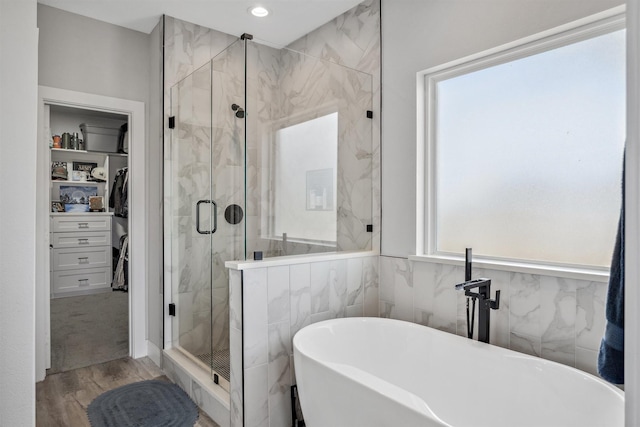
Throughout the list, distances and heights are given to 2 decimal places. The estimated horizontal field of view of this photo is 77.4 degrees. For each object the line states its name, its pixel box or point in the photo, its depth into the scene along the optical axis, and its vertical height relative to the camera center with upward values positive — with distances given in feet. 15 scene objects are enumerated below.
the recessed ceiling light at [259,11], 9.39 +4.85
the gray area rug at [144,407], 7.52 -3.90
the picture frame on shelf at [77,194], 17.95 +0.94
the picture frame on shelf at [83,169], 18.19 +2.08
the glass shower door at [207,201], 7.72 +0.28
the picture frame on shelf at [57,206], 17.47 +0.36
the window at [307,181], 7.77 +0.68
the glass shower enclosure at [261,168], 7.53 +0.95
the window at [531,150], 5.74 +1.05
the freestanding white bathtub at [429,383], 4.67 -2.32
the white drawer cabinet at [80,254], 17.06 -1.77
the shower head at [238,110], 7.56 +1.98
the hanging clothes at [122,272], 17.21 -2.58
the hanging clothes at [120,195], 17.54 +0.88
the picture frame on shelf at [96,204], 18.43 +0.47
